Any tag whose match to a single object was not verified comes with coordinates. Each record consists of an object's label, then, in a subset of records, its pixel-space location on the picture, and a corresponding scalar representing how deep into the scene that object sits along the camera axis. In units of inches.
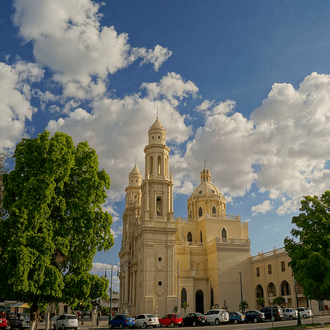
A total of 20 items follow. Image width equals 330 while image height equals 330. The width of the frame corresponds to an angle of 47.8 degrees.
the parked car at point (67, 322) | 1201.4
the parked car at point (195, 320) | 1350.9
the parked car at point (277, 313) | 1411.2
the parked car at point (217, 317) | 1380.4
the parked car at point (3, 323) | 1175.6
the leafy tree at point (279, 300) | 1753.2
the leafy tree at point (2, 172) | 930.4
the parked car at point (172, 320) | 1402.6
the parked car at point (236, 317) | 1459.2
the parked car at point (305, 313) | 1441.9
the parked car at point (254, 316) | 1419.0
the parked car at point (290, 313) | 1461.6
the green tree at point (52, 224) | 747.4
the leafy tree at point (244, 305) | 1903.3
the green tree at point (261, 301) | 1889.8
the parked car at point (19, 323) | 1243.2
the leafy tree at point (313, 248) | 966.4
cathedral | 1918.1
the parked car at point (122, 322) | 1338.6
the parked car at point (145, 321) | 1345.6
